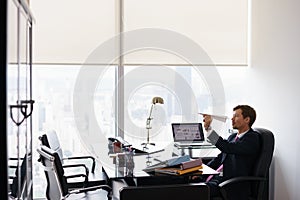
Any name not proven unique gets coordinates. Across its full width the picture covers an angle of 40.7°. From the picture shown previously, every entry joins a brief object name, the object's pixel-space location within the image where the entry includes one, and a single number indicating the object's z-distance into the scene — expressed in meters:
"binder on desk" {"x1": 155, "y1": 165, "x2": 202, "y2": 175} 2.83
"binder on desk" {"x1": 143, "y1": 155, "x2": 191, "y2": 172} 2.95
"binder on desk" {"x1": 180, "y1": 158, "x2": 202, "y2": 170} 2.90
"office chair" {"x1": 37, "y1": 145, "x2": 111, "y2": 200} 2.66
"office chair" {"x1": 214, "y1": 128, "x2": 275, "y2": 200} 3.11
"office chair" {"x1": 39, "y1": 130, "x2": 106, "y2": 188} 3.43
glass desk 2.96
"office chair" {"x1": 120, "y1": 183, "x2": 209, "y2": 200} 2.32
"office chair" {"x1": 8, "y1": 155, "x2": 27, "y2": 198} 1.65
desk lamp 4.22
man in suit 3.18
